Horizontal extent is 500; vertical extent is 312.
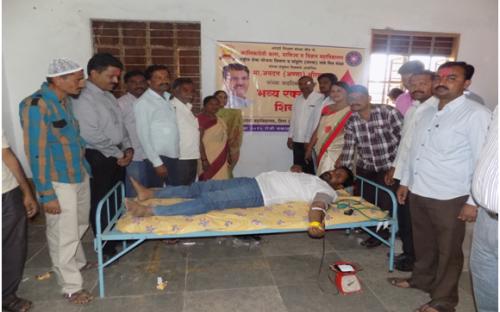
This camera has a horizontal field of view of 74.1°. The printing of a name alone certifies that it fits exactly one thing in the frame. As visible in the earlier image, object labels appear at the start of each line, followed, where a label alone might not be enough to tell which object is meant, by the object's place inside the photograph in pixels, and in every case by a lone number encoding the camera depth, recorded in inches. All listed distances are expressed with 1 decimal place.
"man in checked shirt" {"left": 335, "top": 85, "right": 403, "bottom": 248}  125.5
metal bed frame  98.0
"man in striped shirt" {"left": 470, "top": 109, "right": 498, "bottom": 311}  58.9
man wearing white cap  87.4
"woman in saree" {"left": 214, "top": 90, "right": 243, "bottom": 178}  183.8
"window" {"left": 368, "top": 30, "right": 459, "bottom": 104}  204.1
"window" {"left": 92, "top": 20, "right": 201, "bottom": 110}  182.1
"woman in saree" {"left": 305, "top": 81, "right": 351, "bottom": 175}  150.9
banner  193.5
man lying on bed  109.8
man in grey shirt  109.0
